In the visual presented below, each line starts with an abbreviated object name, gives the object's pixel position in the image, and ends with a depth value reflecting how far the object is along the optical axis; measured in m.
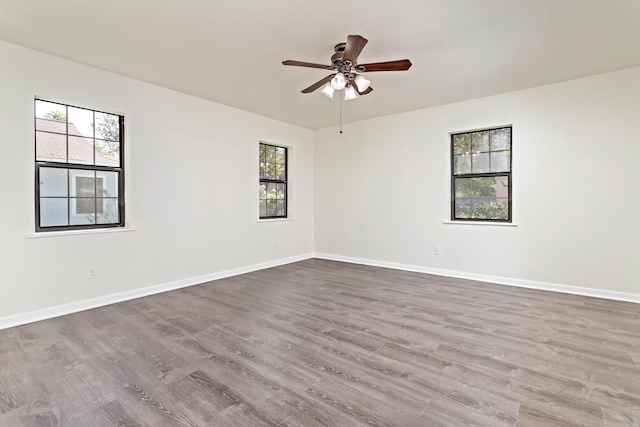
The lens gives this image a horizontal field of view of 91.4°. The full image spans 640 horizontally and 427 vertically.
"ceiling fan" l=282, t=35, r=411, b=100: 2.55
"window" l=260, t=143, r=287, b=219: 5.64
